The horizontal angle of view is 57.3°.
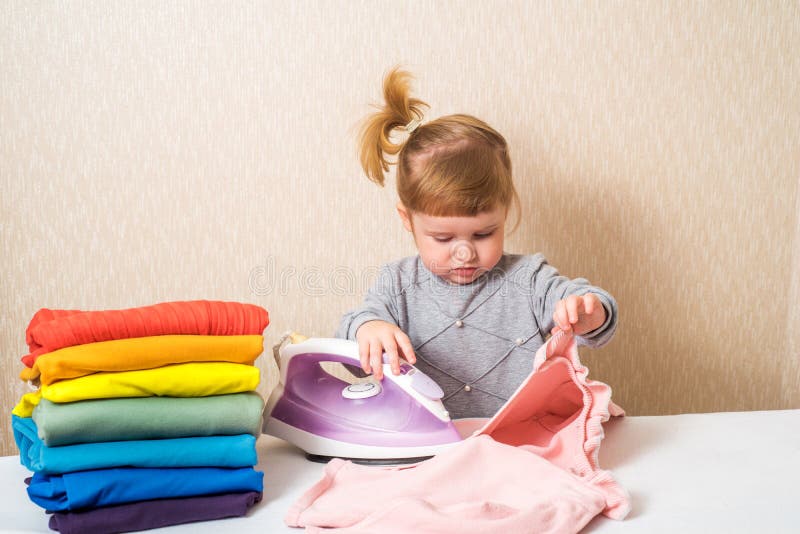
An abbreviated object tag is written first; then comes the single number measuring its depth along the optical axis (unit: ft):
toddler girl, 3.71
